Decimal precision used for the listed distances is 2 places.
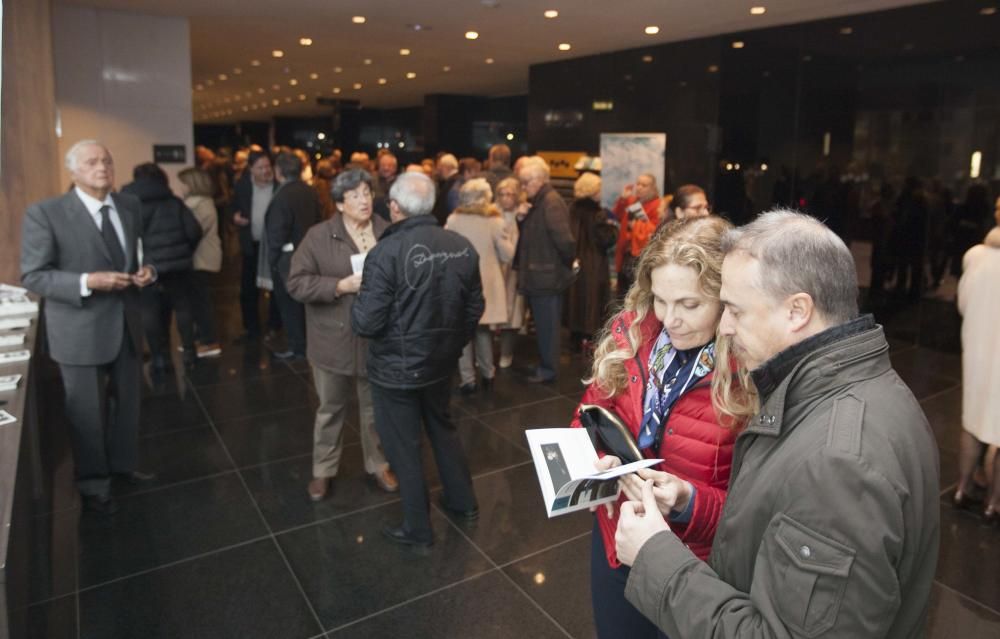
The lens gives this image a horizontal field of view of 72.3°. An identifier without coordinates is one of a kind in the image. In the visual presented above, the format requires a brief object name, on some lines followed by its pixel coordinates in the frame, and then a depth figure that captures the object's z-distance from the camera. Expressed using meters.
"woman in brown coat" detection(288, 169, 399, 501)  3.57
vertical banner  9.90
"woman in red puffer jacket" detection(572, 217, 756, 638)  1.56
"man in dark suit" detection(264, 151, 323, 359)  5.96
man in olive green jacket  0.97
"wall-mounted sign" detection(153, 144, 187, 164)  8.32
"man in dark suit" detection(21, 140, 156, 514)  3.31
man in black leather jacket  3.05
